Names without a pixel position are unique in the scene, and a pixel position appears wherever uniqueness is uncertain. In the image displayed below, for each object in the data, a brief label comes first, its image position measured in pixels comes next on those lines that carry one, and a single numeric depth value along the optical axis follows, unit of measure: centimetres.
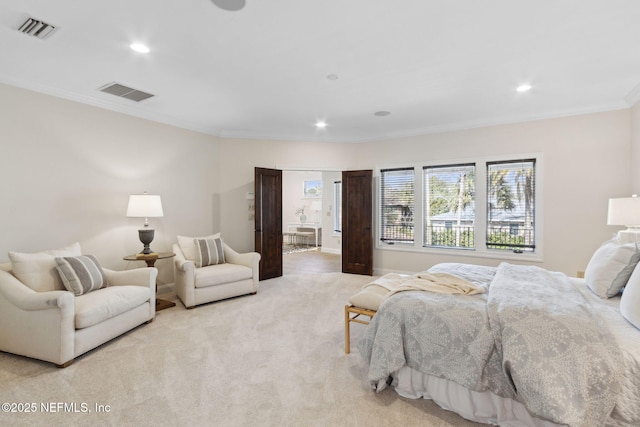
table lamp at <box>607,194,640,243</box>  347
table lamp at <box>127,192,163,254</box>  414
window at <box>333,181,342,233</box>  927
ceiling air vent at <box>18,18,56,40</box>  249
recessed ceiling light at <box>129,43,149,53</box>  283
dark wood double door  579
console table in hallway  1030
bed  164
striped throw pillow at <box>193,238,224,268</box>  467
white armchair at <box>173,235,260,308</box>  418
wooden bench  275
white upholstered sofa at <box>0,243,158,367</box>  267
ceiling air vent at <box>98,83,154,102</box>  376
